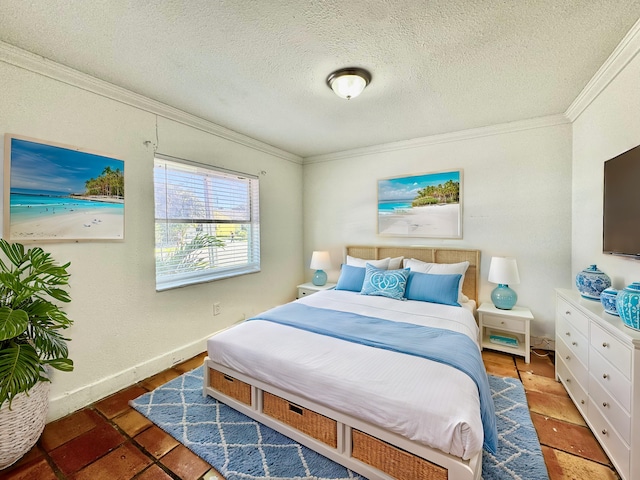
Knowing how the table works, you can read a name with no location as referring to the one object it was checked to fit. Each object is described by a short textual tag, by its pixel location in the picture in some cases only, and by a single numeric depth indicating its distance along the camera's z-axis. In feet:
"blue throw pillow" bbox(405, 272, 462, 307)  8.86
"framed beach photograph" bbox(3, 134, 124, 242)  5.74
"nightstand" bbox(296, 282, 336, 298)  12.51
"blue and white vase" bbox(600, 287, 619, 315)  5.34
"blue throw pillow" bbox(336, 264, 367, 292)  10.53
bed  4.12
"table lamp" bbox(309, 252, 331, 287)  12.56
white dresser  4.32
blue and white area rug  4.86
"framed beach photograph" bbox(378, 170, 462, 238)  10.73
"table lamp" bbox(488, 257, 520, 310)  9.09
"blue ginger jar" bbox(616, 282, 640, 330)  4.54
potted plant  4.51
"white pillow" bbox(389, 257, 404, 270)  10.86
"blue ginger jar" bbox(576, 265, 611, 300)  6.30
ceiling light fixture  6.43
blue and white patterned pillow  9.43
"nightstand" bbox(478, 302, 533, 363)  8.79
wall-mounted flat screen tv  5.28
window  8.66
